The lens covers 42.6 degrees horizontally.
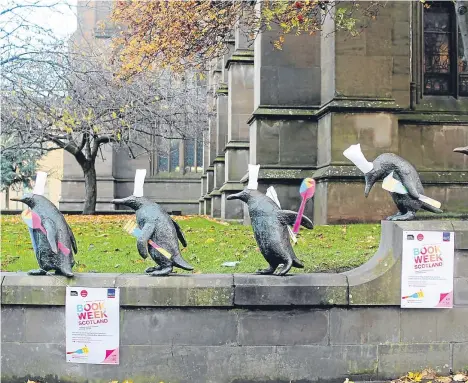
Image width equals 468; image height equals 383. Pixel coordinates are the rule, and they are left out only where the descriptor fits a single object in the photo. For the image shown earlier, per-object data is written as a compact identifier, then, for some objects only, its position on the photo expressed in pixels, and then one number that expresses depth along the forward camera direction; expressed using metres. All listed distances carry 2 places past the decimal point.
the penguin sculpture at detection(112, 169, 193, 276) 4.94
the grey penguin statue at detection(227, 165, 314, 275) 4.89
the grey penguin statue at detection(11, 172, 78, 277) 4.86
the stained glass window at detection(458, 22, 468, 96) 14.12
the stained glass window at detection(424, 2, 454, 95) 14.32
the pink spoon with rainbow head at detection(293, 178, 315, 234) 4.91
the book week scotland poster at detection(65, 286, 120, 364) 4.93
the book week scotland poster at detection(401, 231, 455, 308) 5.05
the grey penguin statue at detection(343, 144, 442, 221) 5.25
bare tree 13.27
